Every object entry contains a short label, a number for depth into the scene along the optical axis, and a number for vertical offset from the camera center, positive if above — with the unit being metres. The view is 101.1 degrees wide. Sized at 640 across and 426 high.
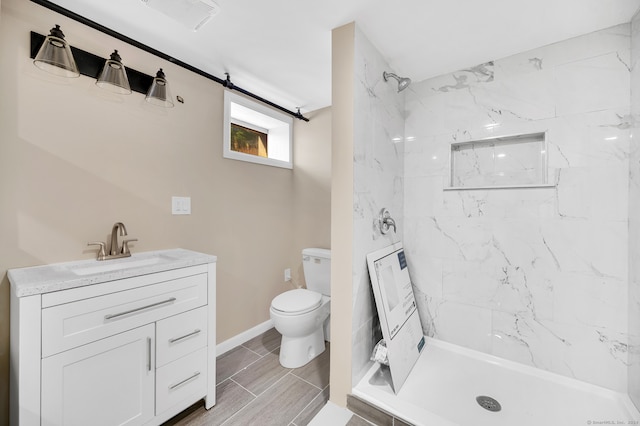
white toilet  1.96 -0.85
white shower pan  1.37 -1.06
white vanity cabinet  1.05 -0.61
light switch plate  1.92 +0.04
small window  2.27 +0.81
